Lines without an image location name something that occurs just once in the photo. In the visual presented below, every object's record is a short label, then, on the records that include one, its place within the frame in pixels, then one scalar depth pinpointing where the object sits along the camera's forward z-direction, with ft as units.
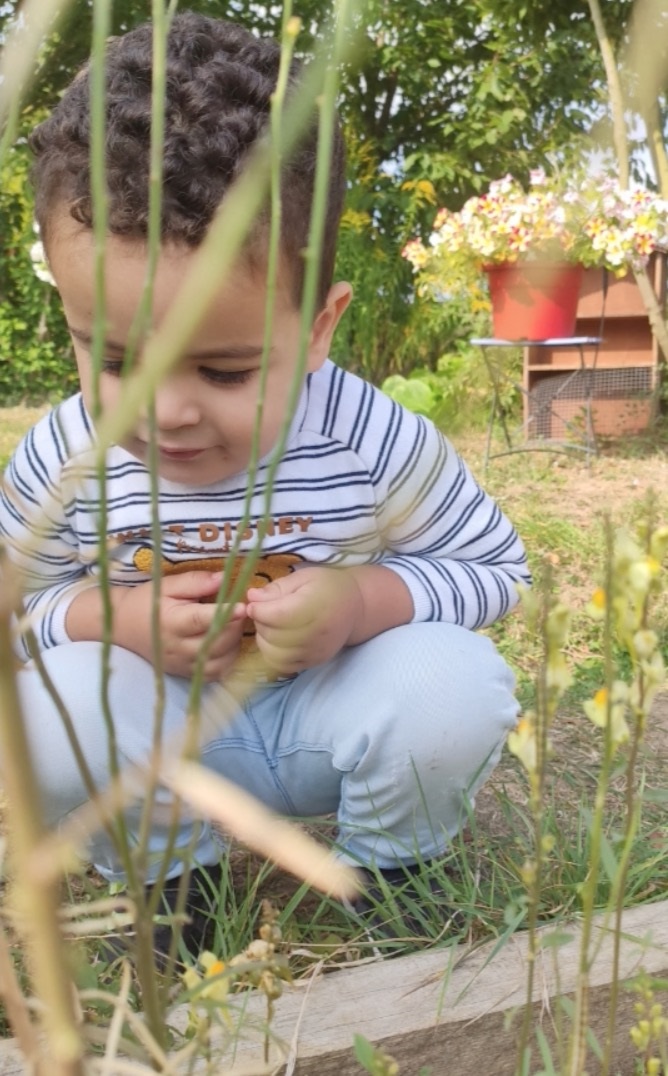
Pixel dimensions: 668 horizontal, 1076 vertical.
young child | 3.63
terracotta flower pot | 14.87
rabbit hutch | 16.79
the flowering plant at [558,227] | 14.49
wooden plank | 2.74
